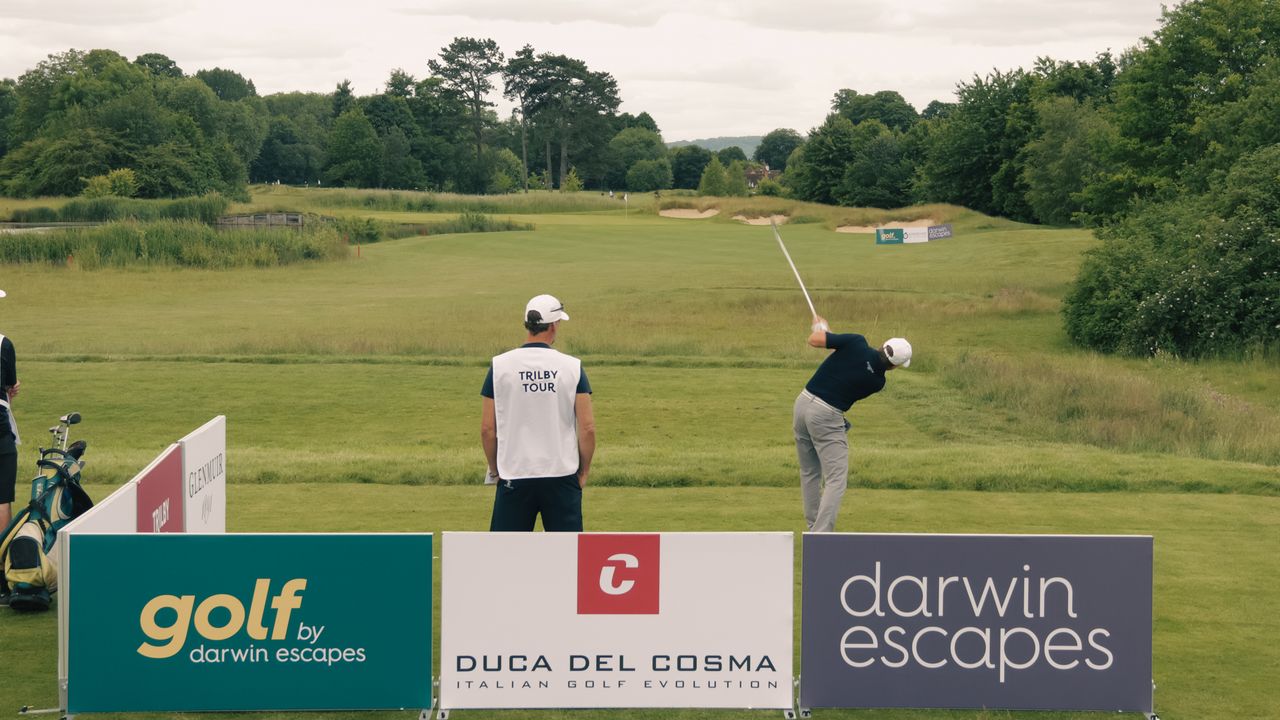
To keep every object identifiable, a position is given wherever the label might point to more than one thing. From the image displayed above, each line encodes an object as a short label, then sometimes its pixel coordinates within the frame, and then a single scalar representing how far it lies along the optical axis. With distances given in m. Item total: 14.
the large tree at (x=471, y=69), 147.00
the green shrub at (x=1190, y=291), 31.53
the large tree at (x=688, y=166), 172.25
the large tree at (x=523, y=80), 148.12
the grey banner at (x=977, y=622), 6.54
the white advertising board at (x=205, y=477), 8.56
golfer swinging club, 10.25
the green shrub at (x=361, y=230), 78.06
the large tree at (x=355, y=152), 131.38
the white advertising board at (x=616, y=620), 6.56
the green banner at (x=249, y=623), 6.44
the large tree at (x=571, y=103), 148.75
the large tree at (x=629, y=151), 155.75
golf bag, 8.34
